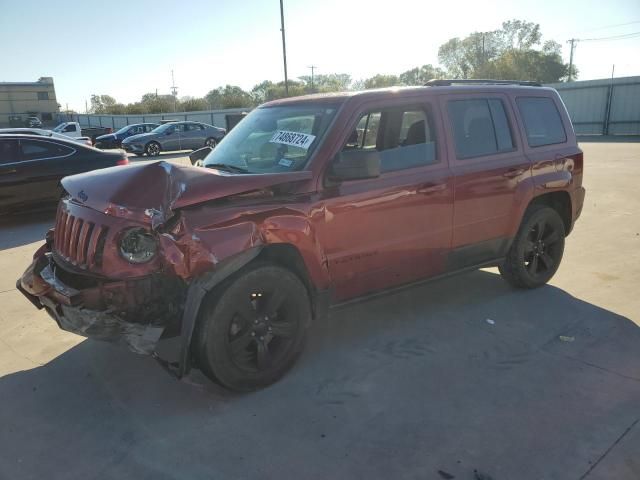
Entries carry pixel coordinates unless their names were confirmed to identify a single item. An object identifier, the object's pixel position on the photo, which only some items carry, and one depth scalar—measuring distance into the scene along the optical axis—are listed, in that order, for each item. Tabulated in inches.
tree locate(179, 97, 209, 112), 2430.4
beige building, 2699.1
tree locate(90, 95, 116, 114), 3978.1
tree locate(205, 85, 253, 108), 2156.7
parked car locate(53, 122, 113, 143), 1147.9
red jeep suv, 116.5
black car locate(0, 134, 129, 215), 329.1
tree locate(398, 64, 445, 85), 2893.7
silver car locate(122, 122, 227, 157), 949.8
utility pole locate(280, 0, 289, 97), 1014.4
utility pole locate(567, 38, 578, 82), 2677.2
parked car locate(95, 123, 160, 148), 1072.8
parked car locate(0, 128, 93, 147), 428.8
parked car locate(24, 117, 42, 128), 1878.3
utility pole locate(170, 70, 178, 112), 2566.4
